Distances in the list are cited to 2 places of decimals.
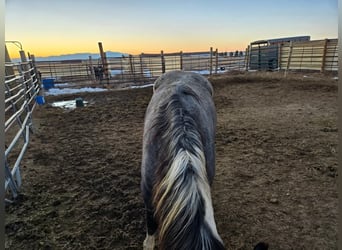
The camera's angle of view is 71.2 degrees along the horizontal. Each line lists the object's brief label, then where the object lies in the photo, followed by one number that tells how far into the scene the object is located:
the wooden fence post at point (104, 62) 11.53
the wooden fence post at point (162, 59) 12.65
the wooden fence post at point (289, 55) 12.23
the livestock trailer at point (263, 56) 14.67
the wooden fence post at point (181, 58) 13.24
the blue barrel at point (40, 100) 7.42
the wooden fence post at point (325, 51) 10.55
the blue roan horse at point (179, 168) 0.86
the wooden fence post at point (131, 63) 13.07
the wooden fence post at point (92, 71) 12.92
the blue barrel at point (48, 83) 10.94
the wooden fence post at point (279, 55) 13.97
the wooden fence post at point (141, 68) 13.09
